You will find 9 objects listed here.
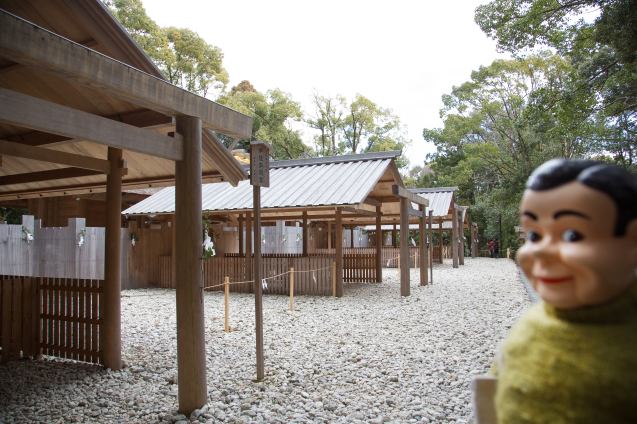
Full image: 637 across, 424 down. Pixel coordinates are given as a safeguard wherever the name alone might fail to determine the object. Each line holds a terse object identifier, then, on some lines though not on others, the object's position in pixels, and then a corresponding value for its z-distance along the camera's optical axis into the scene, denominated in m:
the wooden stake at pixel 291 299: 8.85
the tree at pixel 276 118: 29.66
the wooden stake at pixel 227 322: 6.89
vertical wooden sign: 4.55
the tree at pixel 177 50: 20.78
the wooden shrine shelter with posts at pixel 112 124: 2.66
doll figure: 1.00
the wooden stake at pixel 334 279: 10.90
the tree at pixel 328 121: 33.72
